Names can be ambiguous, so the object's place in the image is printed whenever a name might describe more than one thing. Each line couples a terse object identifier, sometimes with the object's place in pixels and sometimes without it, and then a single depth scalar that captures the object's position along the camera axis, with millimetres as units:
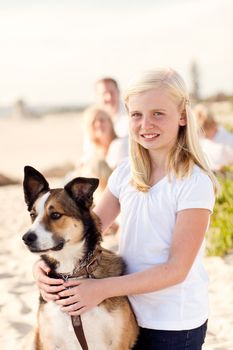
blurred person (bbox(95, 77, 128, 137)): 8250
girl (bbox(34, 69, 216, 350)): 2768
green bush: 5996
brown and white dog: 2822
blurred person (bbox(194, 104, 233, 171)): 7852
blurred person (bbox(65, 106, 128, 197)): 7043
